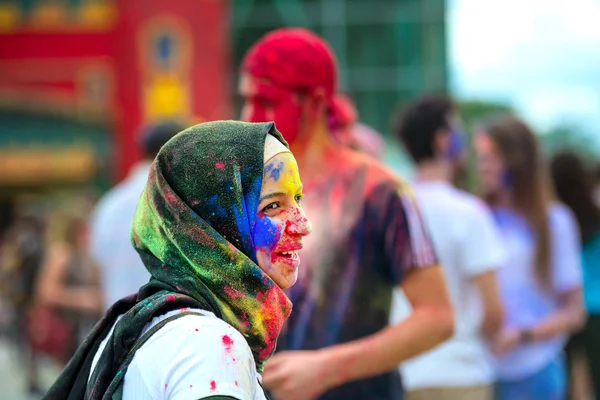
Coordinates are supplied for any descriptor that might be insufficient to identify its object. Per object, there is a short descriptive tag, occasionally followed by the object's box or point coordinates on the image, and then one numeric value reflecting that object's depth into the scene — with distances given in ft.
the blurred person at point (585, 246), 36.92
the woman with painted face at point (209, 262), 10.10
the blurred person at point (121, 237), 26.97
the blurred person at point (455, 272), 25.39
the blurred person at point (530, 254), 30.05
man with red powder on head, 18.06
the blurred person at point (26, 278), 62.97
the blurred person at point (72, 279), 51.66
